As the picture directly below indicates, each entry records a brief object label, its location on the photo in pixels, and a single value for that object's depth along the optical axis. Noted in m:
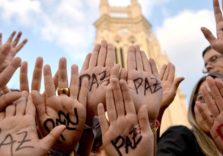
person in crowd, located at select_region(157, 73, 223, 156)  1.44
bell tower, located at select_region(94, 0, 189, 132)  20.09
